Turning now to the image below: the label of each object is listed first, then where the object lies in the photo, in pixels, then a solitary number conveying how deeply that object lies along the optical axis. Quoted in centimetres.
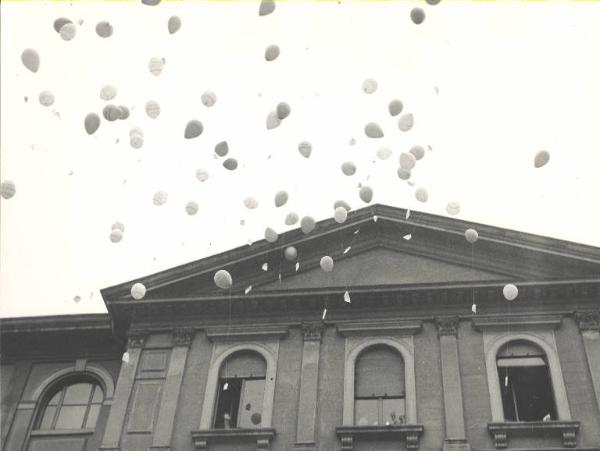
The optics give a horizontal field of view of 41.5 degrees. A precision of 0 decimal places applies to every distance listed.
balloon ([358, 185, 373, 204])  1420
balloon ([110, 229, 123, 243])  1523
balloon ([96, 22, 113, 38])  1259
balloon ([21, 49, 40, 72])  1266
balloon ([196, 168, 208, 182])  1444
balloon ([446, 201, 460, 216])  1564
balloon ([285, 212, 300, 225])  1538
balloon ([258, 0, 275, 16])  1265
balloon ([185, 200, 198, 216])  1475
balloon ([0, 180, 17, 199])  1427
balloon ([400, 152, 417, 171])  1420
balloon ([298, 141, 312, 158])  1427
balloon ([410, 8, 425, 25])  1281
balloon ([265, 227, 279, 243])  1625
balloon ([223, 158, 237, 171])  1401
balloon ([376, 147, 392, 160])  1441
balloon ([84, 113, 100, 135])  1339
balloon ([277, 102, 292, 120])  1342
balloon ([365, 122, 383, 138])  1395
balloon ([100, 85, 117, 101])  1334
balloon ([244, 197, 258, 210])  1475
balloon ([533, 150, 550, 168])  1357
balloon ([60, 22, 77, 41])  1279
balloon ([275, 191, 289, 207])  1470
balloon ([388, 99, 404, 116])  1376
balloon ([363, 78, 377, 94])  1384
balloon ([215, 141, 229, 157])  1391
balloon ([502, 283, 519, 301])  1622
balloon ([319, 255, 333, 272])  1652
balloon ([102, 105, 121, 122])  1355
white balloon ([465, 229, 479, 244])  1609
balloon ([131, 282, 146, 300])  1672
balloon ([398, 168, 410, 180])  1410
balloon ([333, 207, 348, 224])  1550
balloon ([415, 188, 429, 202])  1468
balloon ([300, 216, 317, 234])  1614
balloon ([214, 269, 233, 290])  1627
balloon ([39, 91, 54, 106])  1346
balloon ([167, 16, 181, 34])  1238
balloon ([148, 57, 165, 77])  1311
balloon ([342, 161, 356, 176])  1417
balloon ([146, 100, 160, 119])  1343
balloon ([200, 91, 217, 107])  1366
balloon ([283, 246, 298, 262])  1780
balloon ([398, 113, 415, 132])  1395
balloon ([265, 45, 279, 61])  1270
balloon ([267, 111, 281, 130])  1346
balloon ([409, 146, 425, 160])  1428
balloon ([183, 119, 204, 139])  1370
